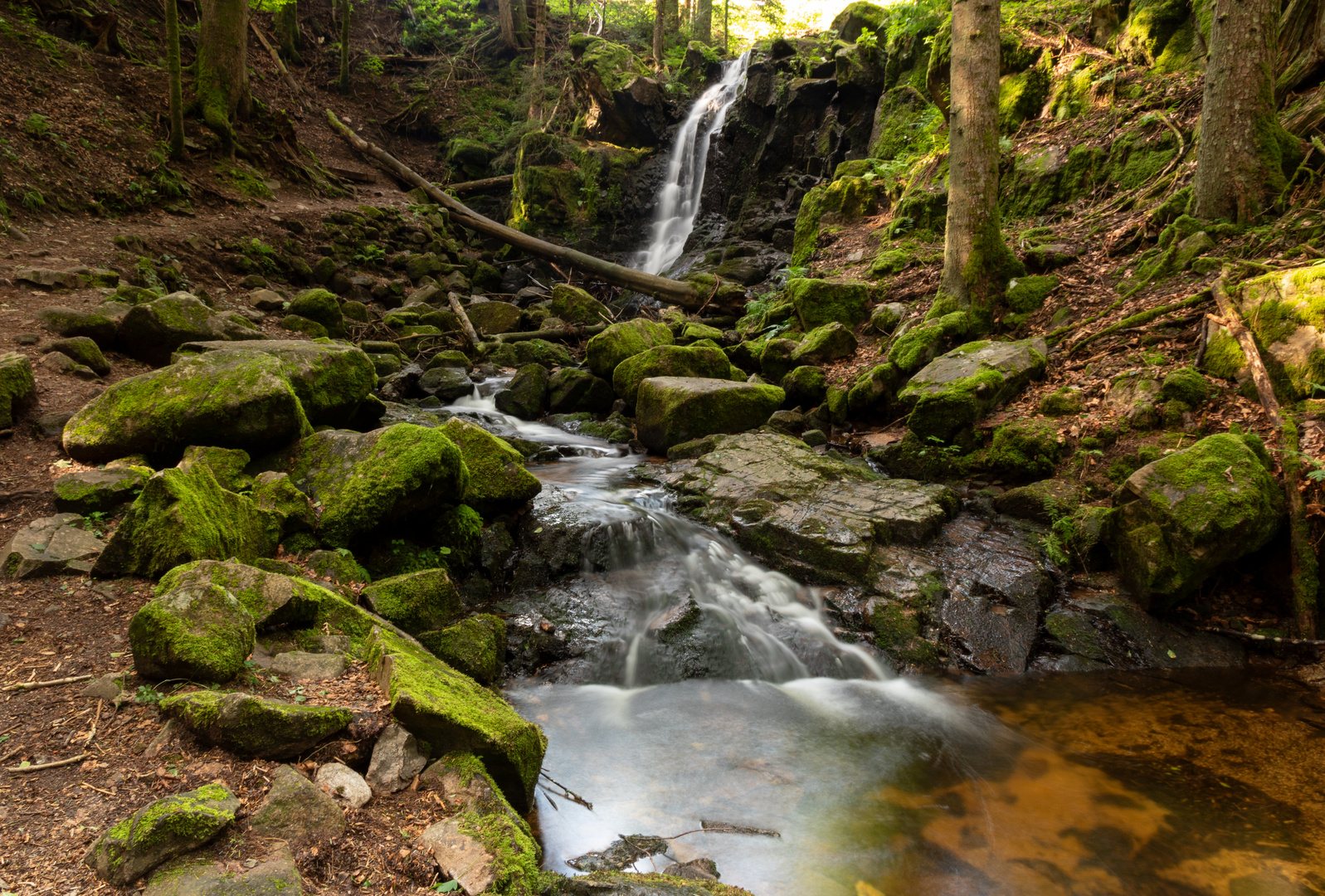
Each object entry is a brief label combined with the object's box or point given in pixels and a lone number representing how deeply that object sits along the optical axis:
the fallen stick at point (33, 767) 2.08
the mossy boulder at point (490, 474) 5.92
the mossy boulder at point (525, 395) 10.34
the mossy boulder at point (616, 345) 10.41
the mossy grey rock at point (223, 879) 1.79
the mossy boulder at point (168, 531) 3.27
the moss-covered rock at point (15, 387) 4.47
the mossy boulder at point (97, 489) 3.68
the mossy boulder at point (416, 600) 4.05
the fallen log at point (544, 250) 14.55
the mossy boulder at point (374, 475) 4.79
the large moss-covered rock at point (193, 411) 4.46
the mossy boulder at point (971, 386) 6.96
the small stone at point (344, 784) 2.30
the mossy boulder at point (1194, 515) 4.56
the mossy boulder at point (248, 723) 2.28
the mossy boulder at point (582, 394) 10.49
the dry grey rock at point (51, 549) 3.13
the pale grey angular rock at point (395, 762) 2.43
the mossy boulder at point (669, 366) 9.78
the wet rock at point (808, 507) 5.79
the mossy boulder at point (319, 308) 10.54
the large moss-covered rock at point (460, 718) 2.62
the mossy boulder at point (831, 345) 9.62
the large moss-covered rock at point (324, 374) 5.89
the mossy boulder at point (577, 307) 14.28
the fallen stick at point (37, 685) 2.43
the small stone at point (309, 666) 2.83
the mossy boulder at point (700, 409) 8.48
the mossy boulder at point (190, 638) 2.48
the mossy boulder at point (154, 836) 1.79
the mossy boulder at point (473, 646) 4.00
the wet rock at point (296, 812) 2.07
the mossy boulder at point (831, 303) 10.27
